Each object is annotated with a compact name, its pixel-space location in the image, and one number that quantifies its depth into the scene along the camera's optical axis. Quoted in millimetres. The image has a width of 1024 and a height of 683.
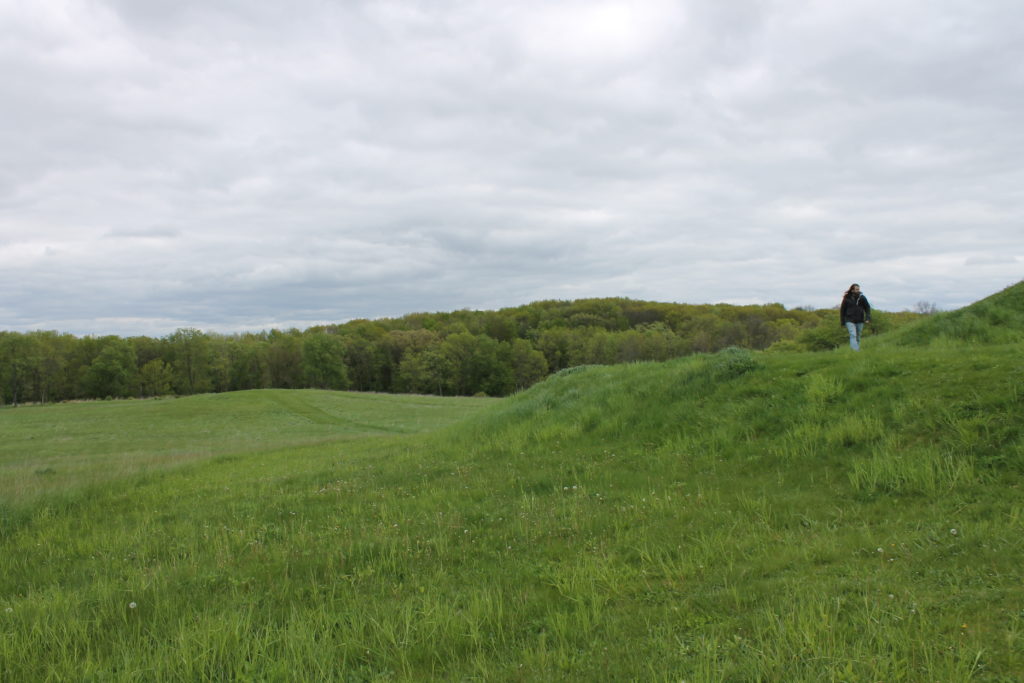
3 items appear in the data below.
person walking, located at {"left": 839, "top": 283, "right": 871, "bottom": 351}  16156
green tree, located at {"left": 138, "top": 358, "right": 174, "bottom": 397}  97625
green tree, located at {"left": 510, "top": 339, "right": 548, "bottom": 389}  115312
